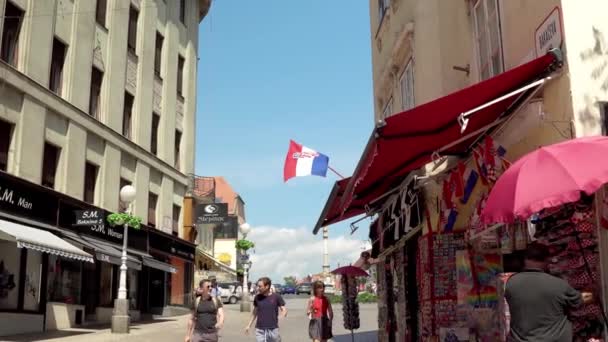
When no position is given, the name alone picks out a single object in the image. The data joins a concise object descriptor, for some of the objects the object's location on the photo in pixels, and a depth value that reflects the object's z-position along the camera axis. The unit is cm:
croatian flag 1422
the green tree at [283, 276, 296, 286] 14799
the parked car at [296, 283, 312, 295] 6841
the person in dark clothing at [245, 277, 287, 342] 1072
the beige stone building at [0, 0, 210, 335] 1795
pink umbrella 464
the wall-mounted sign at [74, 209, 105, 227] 1923
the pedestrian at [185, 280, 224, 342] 995
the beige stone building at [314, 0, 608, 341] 605
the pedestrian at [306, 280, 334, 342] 1426
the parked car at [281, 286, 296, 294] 7238
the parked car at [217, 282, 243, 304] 4831
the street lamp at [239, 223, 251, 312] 3341
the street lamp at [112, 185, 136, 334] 1852
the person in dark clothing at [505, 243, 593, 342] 479
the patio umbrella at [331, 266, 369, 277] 1886
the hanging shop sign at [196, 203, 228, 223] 3294
